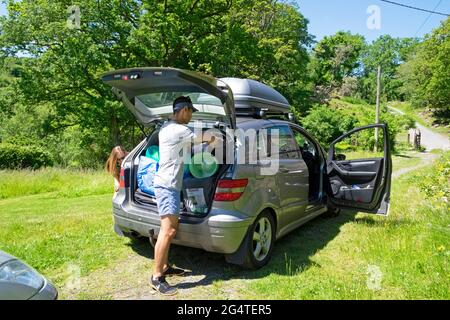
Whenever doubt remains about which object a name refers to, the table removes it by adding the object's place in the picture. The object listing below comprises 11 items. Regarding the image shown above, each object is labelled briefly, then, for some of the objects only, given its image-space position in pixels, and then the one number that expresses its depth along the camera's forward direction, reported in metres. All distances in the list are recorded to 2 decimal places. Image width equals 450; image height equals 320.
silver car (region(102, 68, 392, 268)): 3.88
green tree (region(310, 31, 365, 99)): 62.16
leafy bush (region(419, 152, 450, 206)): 6.03
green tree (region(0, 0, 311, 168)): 22.22
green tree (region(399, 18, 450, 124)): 48.56
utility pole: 27.10
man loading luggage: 3.70
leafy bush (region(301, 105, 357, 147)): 34.31
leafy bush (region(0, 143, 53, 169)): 20.77
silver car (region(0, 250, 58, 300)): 2.39
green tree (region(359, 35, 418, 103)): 72.06
